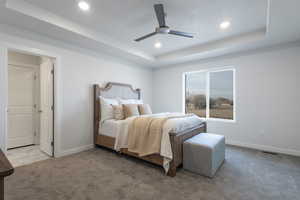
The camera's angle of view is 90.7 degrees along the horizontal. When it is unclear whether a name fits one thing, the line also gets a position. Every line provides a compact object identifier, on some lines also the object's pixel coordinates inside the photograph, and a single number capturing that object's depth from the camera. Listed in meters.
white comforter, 2.36
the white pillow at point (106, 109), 3.55
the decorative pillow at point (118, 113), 3.53
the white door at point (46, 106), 3.20
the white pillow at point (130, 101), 4.16
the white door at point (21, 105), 3.70
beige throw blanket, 2.51
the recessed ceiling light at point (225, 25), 2.81
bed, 2.37
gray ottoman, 2.30
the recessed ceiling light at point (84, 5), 2.27
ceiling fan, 2.06
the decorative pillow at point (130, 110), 3.54
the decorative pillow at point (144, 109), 3.89
